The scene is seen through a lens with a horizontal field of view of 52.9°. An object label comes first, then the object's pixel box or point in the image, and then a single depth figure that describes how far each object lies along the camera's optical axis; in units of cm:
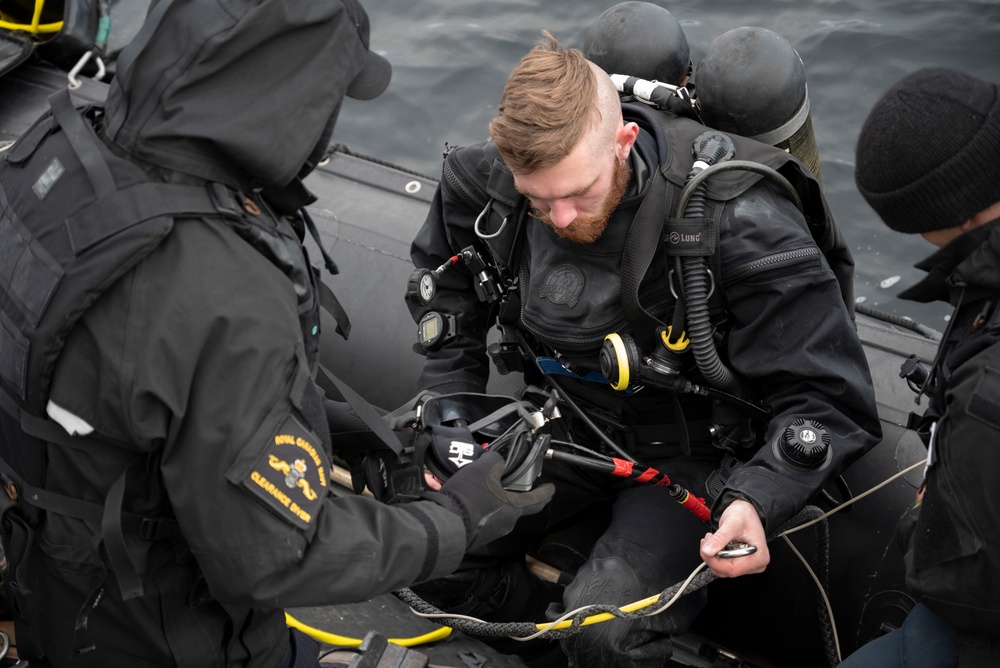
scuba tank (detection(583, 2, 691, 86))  314
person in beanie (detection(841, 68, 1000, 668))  183
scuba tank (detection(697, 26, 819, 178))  295
